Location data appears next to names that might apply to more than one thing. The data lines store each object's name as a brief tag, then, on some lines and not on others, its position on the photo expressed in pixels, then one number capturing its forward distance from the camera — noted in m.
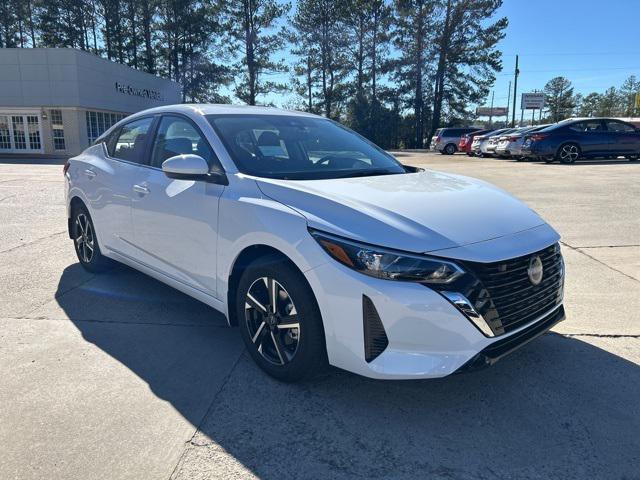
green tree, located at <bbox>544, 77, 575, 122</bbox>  95.69
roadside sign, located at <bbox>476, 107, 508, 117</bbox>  84.94
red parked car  31.03
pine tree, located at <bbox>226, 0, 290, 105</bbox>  47.50
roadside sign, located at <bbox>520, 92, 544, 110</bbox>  64.86
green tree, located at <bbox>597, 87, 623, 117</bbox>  81.79
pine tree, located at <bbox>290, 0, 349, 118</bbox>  48.31
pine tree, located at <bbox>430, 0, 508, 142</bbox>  45.38
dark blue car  18.92
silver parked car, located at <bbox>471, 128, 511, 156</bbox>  27.77
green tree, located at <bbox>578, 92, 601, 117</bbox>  93.56
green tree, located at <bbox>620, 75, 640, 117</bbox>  79.75
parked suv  33.84
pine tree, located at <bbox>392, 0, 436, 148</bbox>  45.72
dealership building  28.16
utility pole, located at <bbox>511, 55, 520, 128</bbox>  54.51
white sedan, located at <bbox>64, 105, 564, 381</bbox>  2.54
